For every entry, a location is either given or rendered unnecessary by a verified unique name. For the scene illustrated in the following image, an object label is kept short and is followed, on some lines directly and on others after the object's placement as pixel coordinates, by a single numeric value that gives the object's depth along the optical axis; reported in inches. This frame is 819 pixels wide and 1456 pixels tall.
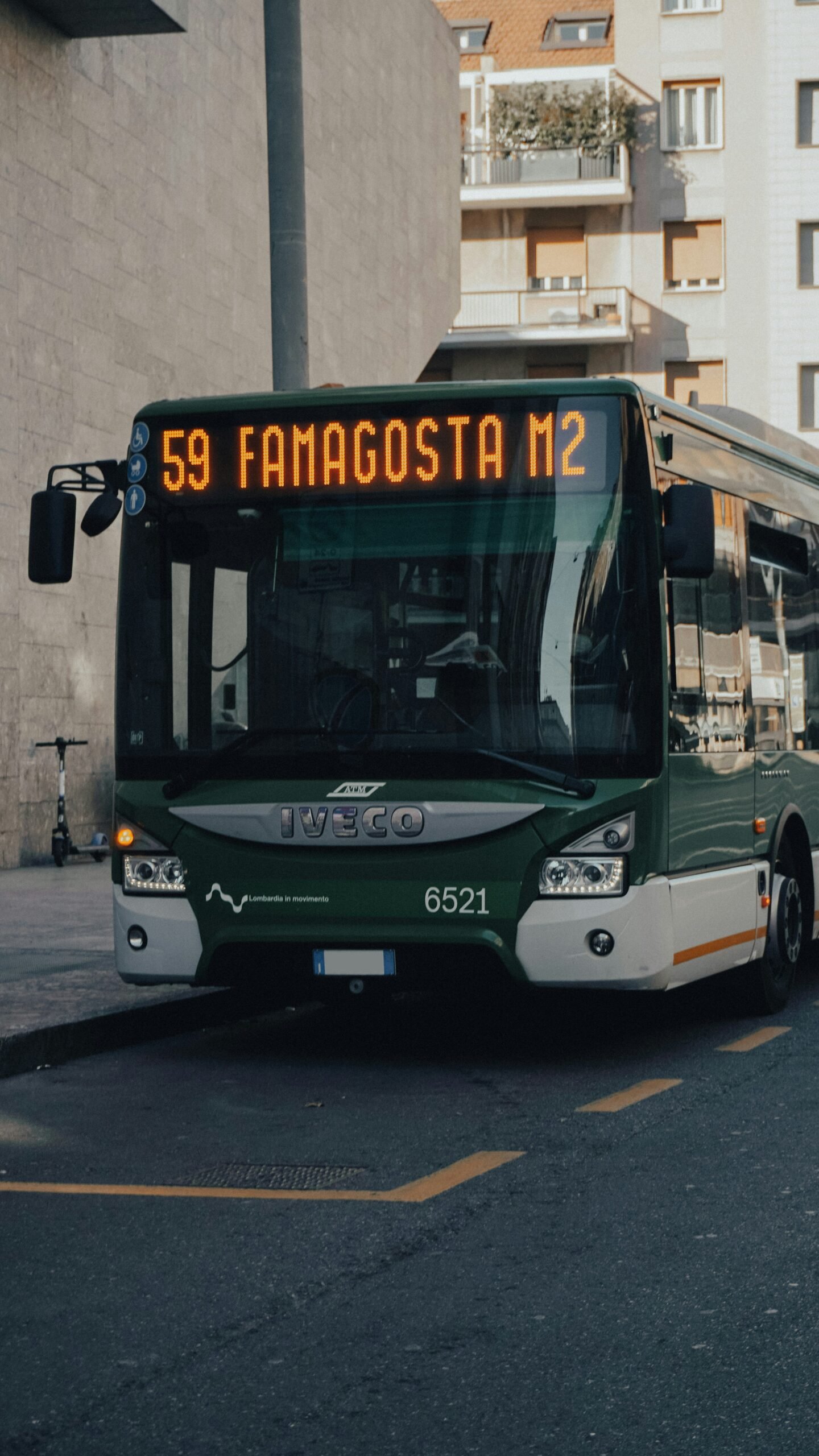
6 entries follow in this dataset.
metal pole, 447.5
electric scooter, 703.1
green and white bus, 308.0
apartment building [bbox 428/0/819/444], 1667.1
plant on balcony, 1669.5
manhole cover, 240.7
